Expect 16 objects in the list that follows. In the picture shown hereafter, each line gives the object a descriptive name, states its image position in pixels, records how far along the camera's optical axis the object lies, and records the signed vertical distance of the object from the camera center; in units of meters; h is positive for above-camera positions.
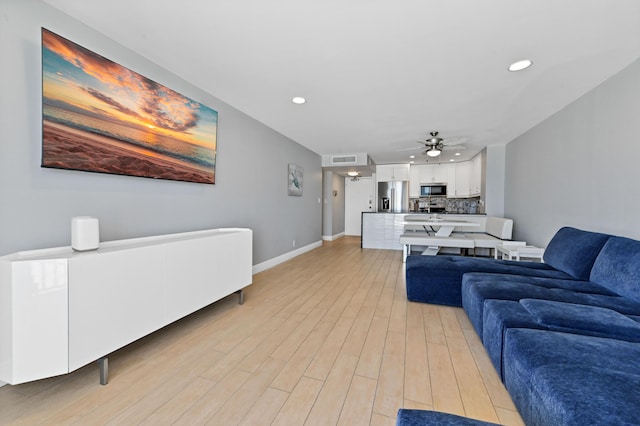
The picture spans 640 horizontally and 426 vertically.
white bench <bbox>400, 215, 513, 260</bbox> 4.56 -0.51
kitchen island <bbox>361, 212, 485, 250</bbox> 6.45 -0.53
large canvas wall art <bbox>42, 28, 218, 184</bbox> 1.69 +0.67
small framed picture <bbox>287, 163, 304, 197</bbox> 4.98 +0.55
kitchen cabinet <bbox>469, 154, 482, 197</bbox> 6.16 +0.88
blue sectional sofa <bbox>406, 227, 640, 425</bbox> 0.94 -0.64
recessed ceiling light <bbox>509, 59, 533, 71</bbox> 2.30 +1.36
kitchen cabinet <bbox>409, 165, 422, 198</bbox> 7.87 +0.92
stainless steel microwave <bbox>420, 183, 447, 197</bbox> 7.53 +0.60
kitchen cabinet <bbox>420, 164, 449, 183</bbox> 7.53 +1.11
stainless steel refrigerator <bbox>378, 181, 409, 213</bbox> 7.79 +0.40
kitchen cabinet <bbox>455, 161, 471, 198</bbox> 7.11 +0.88
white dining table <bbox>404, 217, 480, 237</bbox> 4.82 -0.27
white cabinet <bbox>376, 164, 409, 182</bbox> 7.65 +1.12
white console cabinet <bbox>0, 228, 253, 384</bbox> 1.31 -0.59
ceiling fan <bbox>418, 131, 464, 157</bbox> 4.56 +1.19
